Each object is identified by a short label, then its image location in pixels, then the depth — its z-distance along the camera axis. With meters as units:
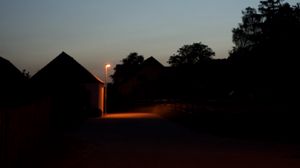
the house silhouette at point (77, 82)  37.38
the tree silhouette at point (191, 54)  90.56
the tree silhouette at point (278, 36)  42.47
